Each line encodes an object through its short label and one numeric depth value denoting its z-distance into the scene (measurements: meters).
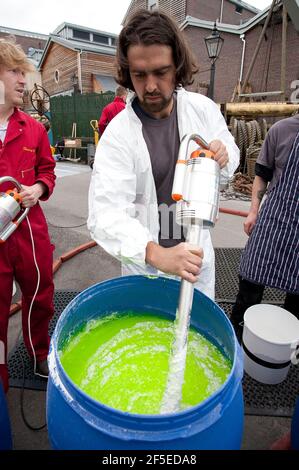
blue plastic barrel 0.66
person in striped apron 1.73
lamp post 6.48
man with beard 1.05
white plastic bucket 1.71
